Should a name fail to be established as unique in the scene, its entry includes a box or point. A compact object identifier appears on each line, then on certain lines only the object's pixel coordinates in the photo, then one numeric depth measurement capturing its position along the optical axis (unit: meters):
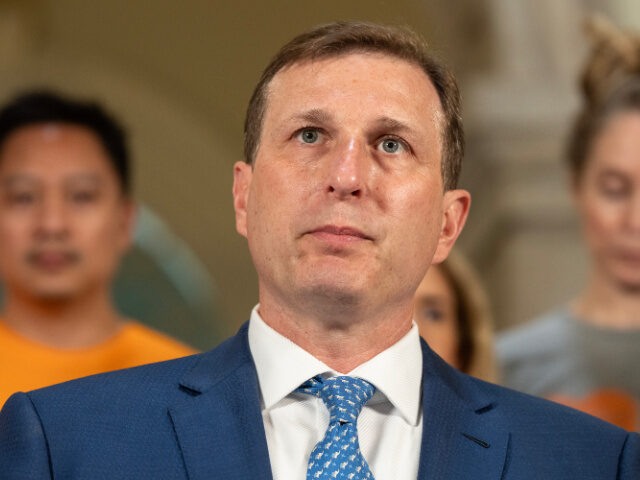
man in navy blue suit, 3.38
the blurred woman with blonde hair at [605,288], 7.39
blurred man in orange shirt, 5.84
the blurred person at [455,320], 6.25
